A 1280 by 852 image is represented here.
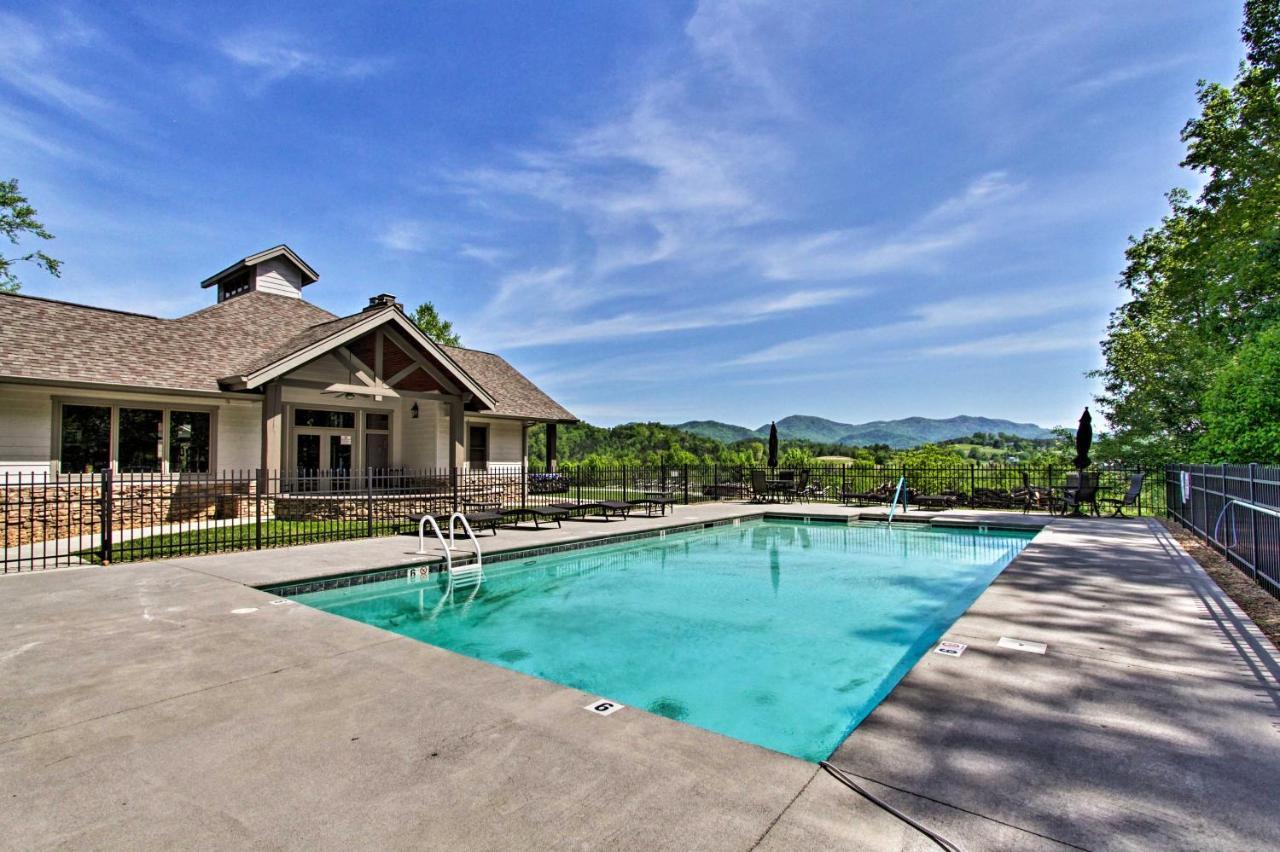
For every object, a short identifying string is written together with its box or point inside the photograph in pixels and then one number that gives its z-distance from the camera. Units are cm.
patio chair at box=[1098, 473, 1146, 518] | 1412
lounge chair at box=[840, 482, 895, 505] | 1903
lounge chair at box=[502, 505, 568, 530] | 1302
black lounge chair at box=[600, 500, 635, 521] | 1523
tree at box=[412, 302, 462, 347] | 3008
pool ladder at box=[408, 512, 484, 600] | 851
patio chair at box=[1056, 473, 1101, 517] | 1496
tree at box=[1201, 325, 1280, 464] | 1080
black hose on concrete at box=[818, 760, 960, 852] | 212
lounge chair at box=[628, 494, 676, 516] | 1532
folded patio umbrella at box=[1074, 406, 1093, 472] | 1720
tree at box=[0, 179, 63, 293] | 2238
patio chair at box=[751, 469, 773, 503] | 2017
